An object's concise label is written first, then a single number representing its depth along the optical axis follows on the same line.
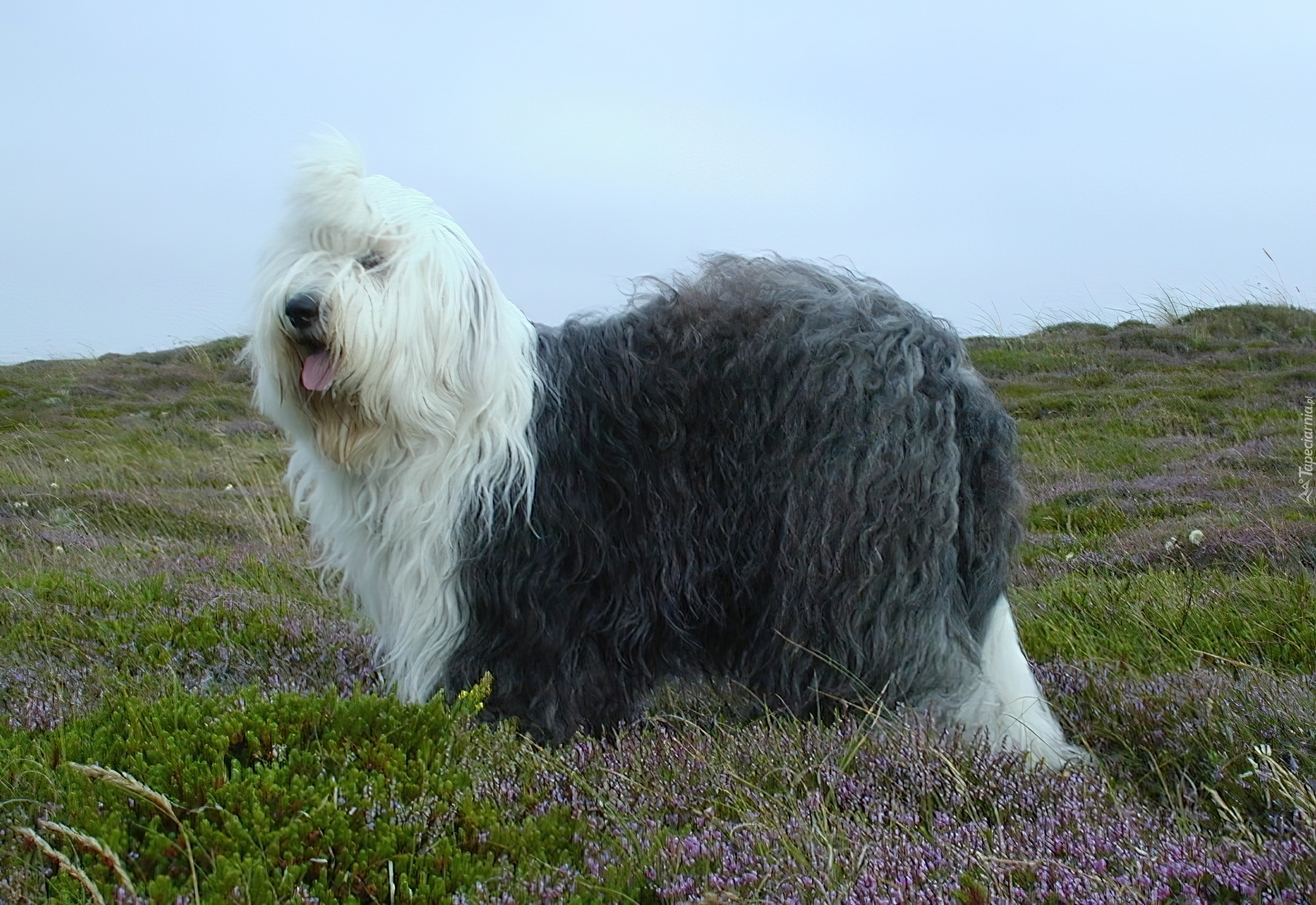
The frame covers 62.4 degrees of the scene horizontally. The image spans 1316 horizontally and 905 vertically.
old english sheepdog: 3.06
